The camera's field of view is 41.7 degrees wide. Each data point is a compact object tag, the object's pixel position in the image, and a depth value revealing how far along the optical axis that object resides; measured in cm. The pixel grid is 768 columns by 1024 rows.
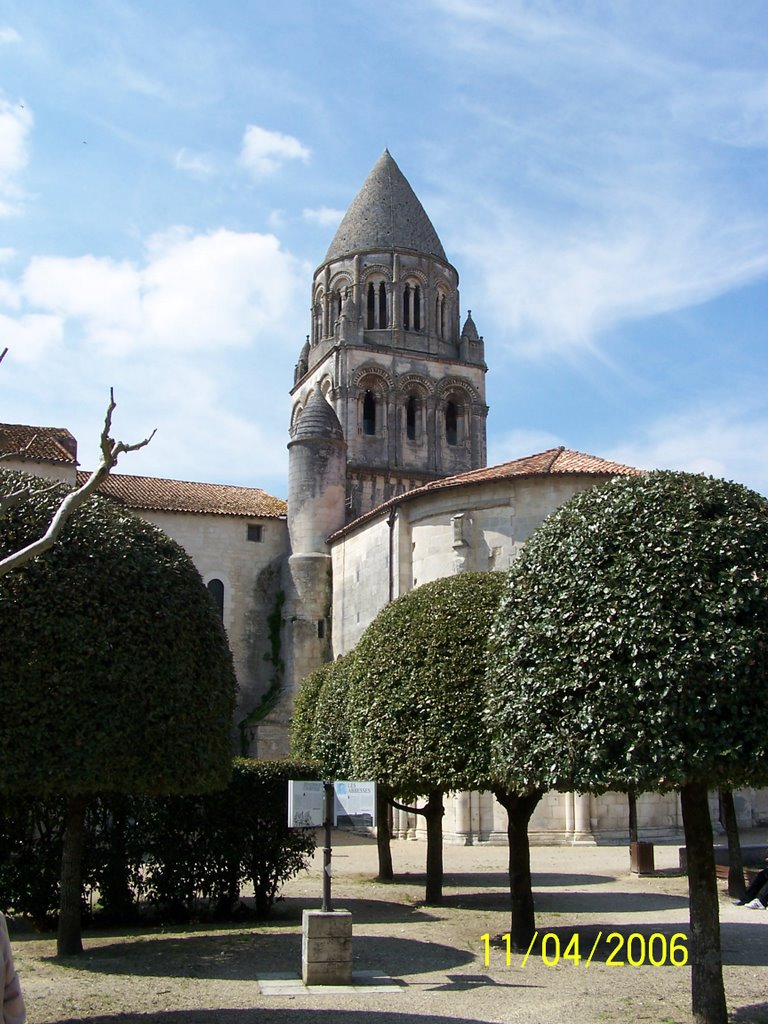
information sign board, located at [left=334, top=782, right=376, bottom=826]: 1043
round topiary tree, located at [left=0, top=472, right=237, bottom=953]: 1012
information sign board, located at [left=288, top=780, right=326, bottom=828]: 1030
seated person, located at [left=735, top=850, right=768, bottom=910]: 1519
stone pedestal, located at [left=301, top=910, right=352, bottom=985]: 998
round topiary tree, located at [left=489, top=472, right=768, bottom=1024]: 804
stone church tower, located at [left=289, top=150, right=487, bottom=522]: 4447
